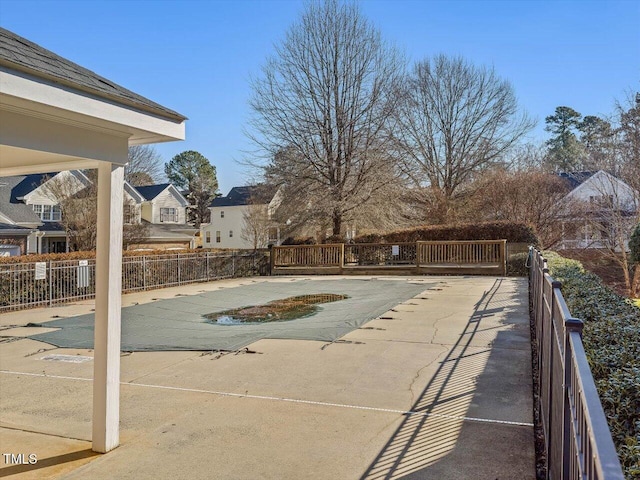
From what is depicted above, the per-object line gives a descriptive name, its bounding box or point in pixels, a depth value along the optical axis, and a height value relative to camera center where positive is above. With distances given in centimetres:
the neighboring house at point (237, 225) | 3098 +173
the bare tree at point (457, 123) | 2790 +748
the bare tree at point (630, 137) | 1748 +423
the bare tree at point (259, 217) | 2458 +192
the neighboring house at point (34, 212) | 2189 +181
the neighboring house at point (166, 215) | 3033 +223
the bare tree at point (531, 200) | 2255 +230
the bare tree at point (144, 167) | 3927 +718
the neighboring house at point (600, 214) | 1866 +141
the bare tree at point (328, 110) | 2288 +672
